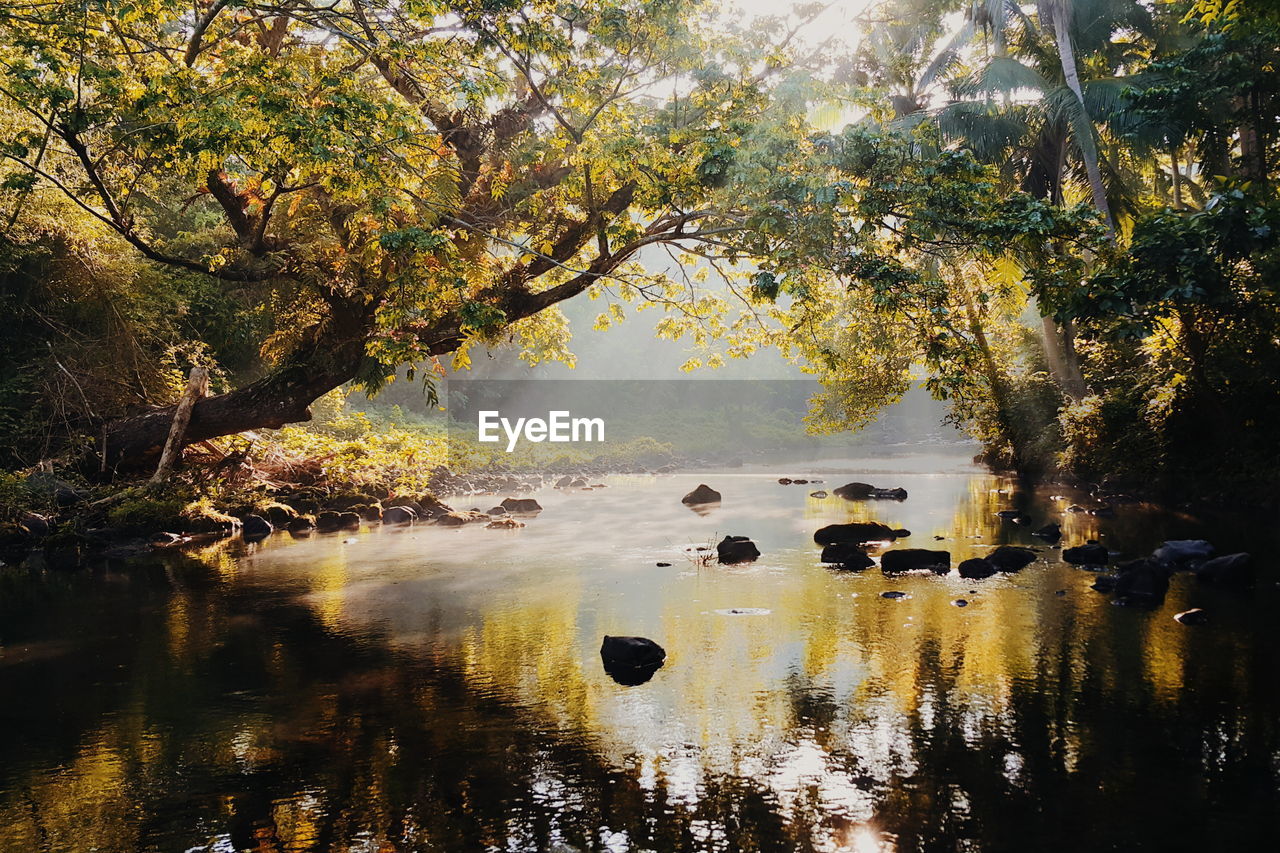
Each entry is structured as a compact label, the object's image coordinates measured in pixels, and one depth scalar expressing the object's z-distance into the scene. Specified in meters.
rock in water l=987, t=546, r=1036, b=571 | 13.90
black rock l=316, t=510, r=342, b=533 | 20.90
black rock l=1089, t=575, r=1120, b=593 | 12.11
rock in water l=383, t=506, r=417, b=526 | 22.06
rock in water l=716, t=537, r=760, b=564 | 15.50
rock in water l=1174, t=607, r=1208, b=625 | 10.12
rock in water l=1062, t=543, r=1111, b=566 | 14.09
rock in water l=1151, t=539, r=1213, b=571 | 13.41
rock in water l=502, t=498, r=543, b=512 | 23.75
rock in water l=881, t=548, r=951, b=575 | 14.02
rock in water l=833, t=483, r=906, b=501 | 26.11
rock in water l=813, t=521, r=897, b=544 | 17.09
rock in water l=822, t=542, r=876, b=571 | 14.38
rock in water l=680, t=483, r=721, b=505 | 26.20
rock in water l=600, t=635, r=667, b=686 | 9.00
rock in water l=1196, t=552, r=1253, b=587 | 11.92
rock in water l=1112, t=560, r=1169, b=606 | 11.36
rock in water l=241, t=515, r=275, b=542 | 19.72
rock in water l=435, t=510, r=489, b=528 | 21.78
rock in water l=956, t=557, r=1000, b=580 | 13.41
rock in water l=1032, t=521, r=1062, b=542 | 16.55
